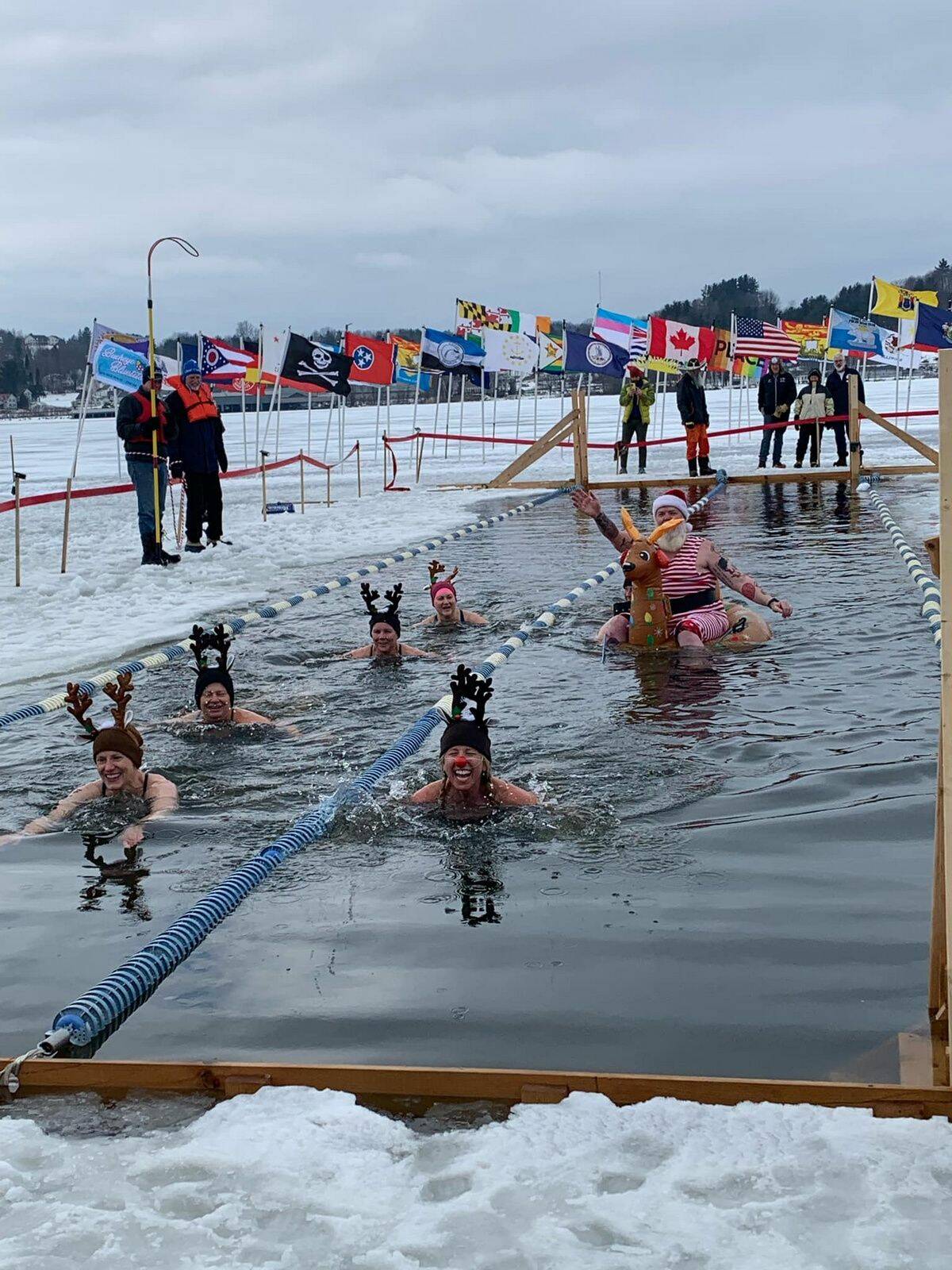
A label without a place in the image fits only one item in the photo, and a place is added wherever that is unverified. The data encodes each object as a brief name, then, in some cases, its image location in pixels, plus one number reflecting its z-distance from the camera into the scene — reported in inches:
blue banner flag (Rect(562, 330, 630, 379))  1106.1
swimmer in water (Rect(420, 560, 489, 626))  429.4
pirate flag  950.4
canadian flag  1152.2
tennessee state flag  1082.1
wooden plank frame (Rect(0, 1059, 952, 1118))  131.9
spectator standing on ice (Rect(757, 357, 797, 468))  1015.6
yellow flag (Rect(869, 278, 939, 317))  1114.7
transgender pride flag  1160.8
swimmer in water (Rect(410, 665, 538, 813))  240.7
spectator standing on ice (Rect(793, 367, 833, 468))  985.5
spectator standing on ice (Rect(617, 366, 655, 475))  979.9
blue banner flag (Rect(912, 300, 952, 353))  1020.5
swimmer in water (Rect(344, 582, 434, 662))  380.8
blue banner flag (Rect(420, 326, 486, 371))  1175.0
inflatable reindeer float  383.6
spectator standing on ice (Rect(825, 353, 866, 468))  1001.5
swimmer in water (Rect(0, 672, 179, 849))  250.4
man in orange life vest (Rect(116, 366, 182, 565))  582.6
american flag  1182.3
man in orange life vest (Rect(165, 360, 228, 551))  616.7
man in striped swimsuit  383.6
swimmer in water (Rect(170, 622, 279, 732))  310.5
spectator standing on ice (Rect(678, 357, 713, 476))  916.6
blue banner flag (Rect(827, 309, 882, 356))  1137.4
